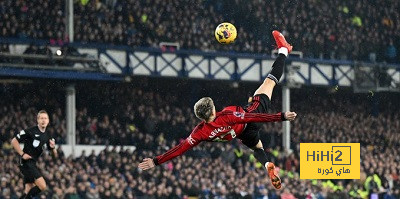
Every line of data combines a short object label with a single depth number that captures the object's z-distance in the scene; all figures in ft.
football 74.08
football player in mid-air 57.31
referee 67.15
